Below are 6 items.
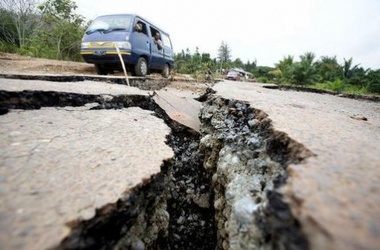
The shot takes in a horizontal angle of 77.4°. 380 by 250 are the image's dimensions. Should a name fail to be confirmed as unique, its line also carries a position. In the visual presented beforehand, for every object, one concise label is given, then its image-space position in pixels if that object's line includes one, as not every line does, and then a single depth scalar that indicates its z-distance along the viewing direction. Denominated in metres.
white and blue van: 4.92
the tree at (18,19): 16.64
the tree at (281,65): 24.55
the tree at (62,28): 12.09
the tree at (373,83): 20.17
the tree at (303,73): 18.78
